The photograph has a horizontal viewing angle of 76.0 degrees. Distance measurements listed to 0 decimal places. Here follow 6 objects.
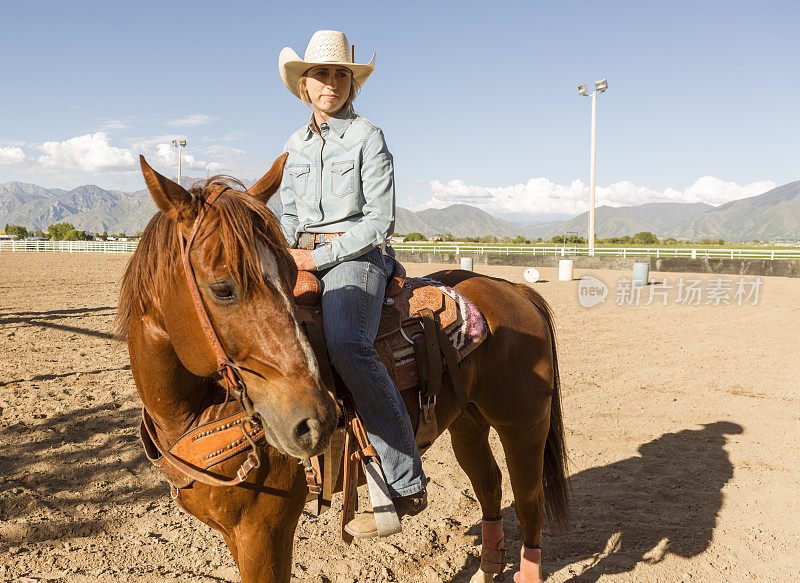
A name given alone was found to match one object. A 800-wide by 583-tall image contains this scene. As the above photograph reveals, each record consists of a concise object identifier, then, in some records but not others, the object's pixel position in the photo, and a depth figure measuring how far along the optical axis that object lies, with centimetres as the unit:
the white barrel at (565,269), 2189
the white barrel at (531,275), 2123
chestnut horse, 166
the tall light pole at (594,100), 3166
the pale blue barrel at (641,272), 1973
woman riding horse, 220
